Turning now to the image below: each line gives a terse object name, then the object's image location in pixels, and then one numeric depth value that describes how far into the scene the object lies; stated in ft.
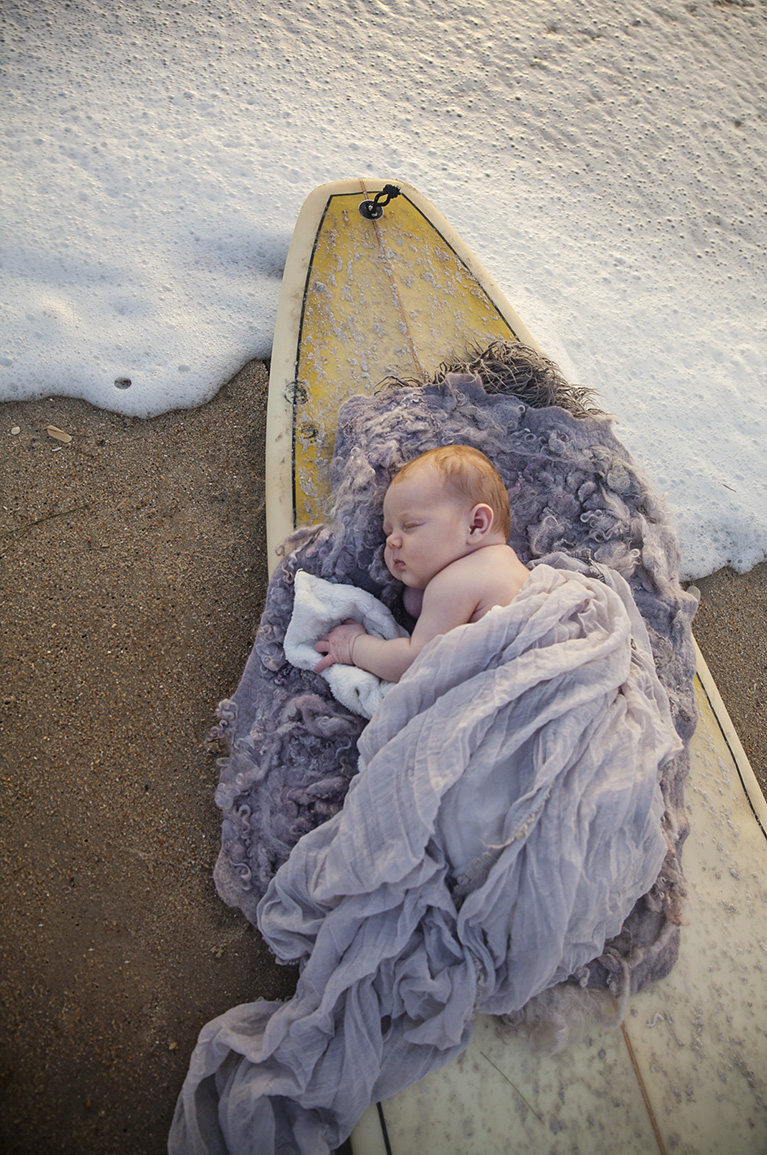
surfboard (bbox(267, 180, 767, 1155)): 4.00
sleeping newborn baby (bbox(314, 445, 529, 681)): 4.49
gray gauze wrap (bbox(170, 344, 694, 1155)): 3.73
